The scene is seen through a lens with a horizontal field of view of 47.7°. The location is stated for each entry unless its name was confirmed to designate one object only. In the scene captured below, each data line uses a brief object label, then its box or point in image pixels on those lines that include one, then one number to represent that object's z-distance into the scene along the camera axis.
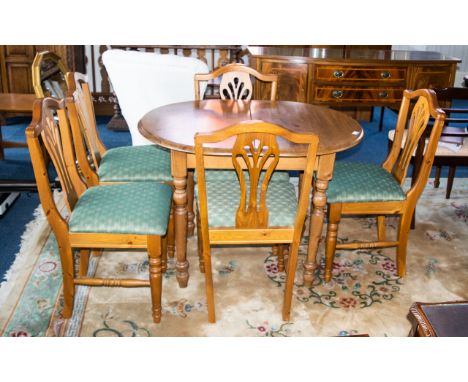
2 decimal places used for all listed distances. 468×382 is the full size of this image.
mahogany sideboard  3.93
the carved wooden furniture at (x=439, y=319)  1.66
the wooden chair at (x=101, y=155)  2.57
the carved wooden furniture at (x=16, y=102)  3.51
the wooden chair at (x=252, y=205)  2.03
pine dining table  2.34
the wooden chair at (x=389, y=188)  2.58
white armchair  3.21
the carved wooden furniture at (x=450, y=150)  3.13
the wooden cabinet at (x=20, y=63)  5.29
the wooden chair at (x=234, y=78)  3.13
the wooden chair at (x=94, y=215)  2.21
